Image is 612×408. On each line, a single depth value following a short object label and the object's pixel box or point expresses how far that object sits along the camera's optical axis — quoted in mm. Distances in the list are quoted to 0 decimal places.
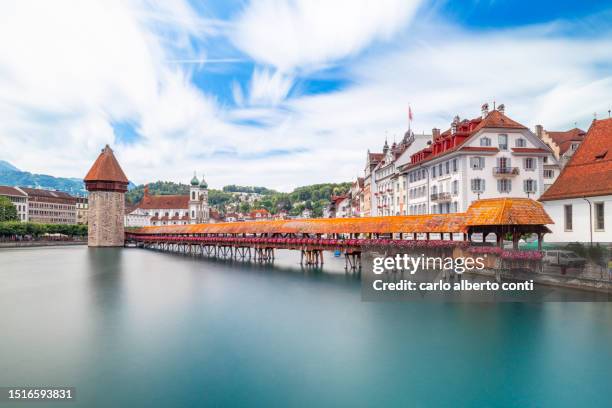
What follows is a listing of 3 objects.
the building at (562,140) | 44094
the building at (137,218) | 132000
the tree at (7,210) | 86938
